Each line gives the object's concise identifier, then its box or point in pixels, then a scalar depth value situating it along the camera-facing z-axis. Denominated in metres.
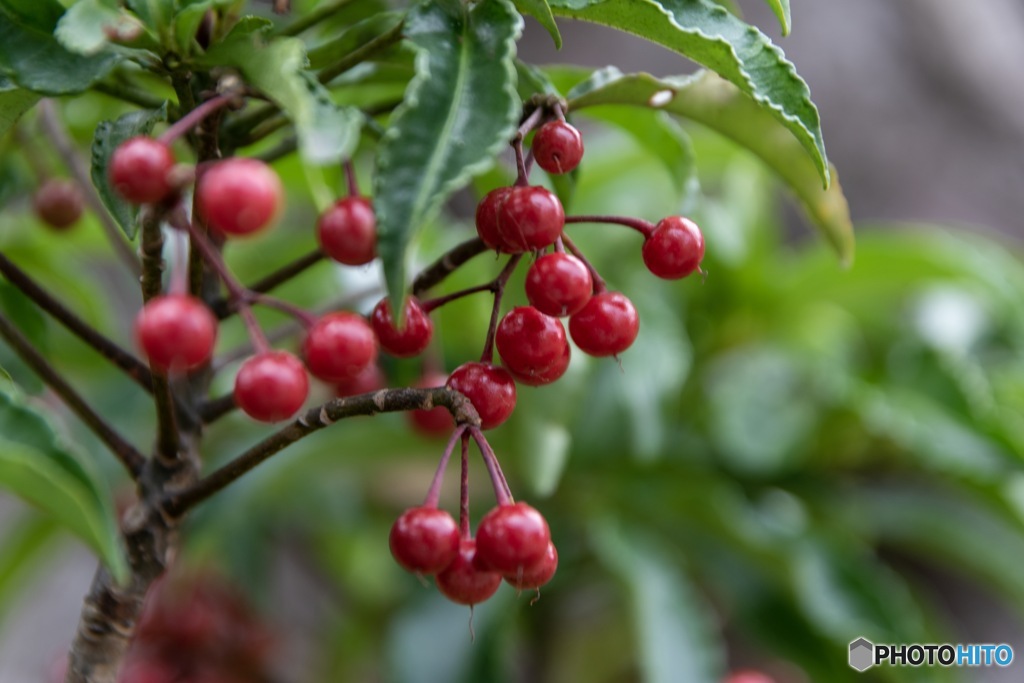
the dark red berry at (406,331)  0.28
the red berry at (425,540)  0.27
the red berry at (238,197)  0.25
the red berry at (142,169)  0.25
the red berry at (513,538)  0.27
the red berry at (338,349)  0.26
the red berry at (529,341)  0.27
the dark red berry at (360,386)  0.35
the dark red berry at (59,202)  0.34
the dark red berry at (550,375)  0.28
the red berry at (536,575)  0.27
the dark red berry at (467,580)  0.27
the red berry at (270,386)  0.26
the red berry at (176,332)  0.25
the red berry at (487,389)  0.28
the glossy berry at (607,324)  0.28
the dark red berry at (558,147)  0.27
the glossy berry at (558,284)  0.27
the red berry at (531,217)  0.27
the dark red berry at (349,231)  0.26
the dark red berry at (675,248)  0.28
